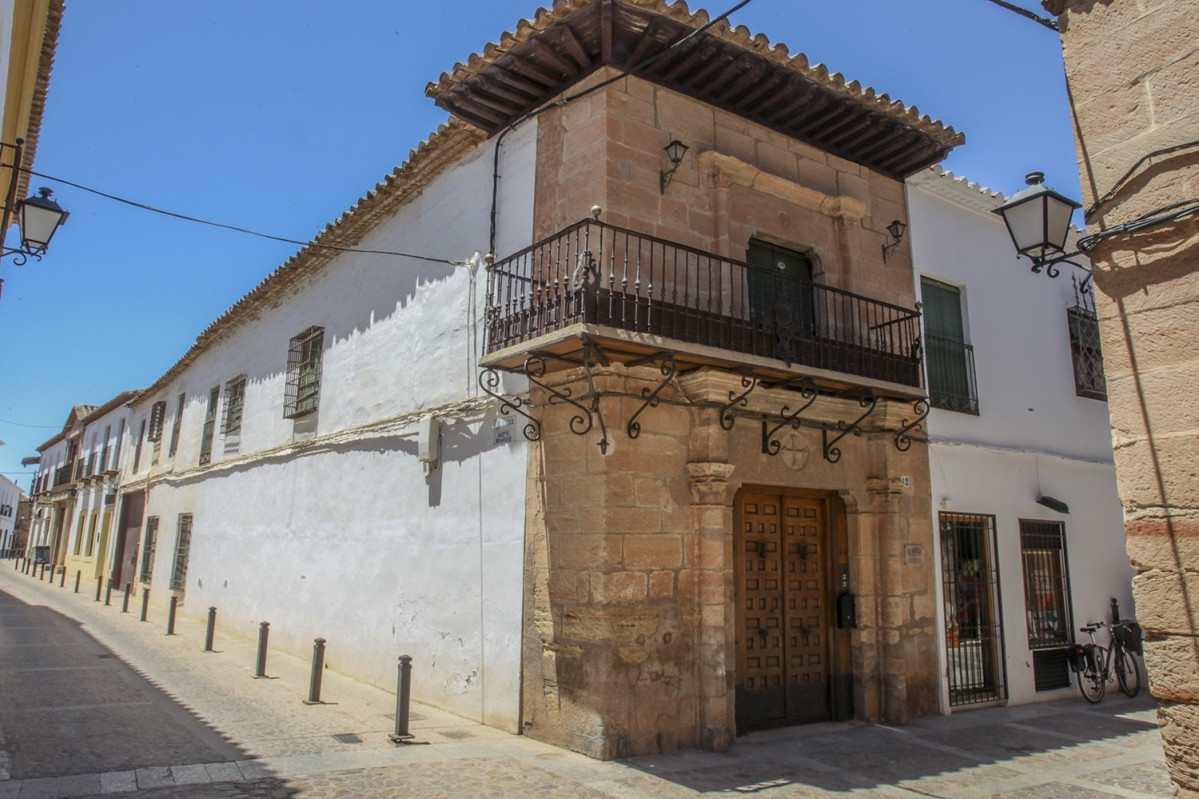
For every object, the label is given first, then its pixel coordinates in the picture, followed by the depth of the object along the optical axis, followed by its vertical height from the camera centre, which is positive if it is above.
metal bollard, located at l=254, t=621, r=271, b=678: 8.45 -1.06
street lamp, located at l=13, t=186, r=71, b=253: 6.08 +2.56
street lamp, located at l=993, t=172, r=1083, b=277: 5.00 +2.22
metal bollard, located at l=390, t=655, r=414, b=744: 5.98 -1.14
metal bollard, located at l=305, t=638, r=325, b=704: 7.18 -1.11
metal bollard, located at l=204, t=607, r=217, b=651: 10.27 -1.11
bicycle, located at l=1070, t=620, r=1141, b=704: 8.92 -1.14
